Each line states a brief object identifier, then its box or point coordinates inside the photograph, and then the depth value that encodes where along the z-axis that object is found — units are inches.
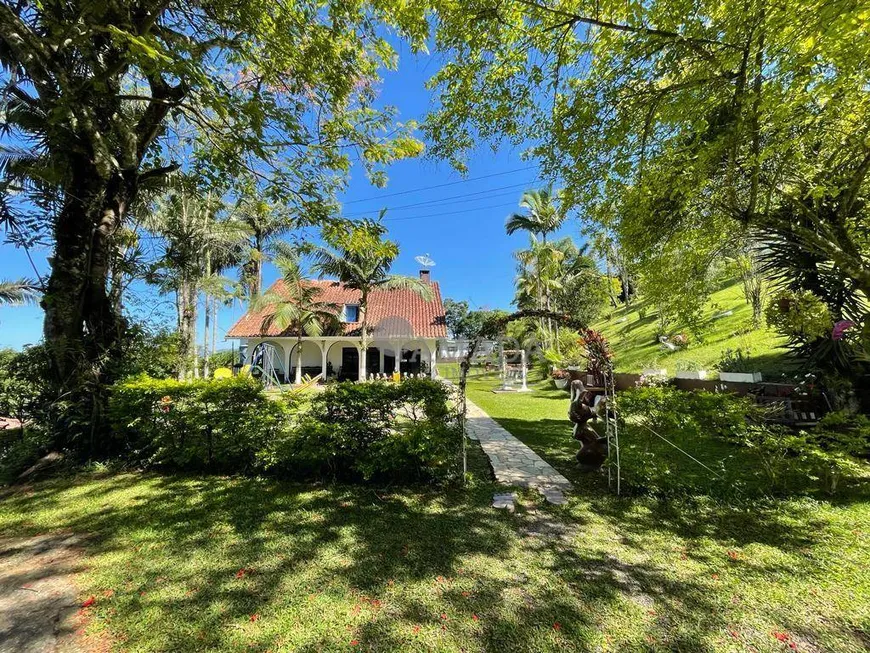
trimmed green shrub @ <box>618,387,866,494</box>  173.5
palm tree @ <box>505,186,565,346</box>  820.0
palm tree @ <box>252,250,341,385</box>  720.3
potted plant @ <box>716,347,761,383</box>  442.9
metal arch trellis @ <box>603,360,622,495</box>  192.5
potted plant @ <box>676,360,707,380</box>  545.0
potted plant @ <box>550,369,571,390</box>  633.2
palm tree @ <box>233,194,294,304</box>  838.5
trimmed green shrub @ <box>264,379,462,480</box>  187.4
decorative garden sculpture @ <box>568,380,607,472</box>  224.2
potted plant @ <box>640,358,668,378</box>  490.0
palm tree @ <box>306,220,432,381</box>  691.4
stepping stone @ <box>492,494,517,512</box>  171.8
